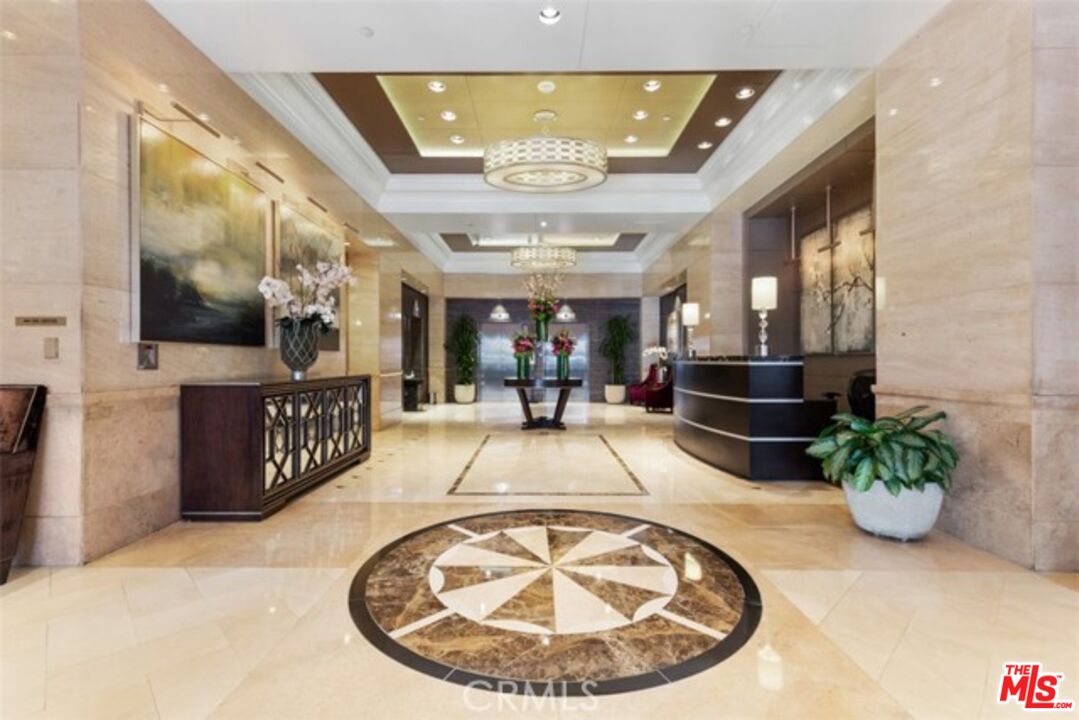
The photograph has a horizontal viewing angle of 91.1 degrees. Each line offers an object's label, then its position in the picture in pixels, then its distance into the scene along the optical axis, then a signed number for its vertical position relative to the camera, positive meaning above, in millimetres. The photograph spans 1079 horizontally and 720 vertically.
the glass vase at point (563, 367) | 8992 -213
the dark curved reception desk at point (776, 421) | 5098 -634
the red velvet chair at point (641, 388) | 12289 -791
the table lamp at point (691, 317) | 9094 +663
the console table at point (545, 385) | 8602 -708
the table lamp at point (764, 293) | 5852 +690
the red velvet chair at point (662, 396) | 11430 -902
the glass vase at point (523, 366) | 8984 -199
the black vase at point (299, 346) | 4793 +69
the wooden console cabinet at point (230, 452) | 3836 -722
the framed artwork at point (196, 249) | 3477 +783
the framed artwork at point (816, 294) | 7246 +866
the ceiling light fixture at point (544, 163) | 5188 +1940
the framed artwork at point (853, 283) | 6262 +898
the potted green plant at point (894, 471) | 3312 -738
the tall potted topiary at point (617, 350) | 13805 +122
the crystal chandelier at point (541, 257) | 9945 +1838
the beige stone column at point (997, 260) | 2969 +597
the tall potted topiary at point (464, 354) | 13859 +2
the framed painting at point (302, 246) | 5232 +1181
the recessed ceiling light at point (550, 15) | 3516 +2280
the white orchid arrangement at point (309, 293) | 4566 +549
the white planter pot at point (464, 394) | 13961 -1057
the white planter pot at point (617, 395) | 13859 -1058
